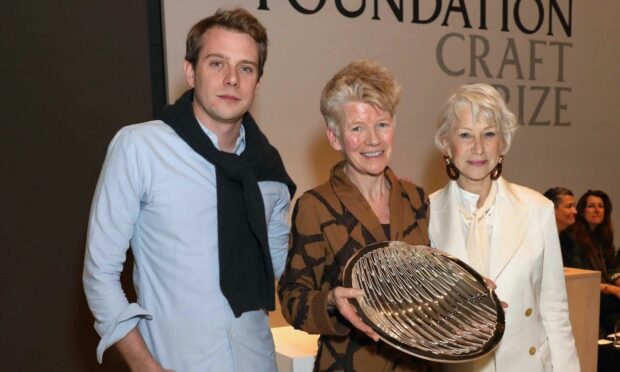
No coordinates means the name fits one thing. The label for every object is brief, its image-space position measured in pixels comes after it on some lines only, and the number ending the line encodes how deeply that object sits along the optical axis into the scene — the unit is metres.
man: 1.63
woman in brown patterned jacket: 1.71
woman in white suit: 1.96
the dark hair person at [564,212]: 4.67
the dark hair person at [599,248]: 4.48
